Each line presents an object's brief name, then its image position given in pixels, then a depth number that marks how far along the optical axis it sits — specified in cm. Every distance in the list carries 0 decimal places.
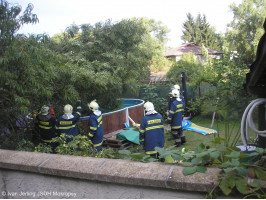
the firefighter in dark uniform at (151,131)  611
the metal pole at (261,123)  290
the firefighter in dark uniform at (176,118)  885
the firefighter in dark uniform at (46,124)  650
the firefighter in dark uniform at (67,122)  652
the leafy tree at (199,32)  4638
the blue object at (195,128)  1025
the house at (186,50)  3234
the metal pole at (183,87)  1279
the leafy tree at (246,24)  2784
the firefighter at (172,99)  909
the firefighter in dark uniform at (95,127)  661
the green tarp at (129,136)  833
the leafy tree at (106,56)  812
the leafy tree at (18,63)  411
